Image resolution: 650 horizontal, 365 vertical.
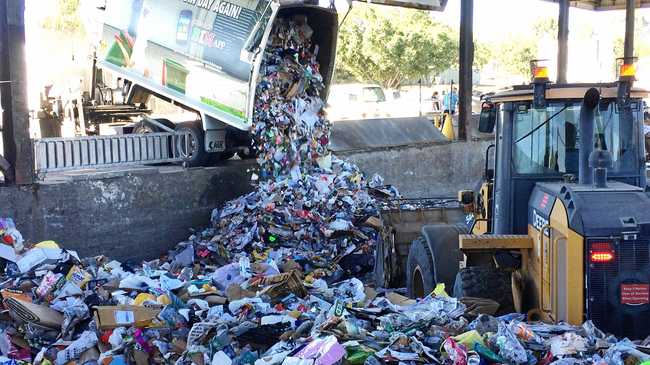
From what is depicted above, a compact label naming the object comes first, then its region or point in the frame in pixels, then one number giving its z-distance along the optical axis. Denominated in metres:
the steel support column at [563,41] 15.45
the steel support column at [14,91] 7.73
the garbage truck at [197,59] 9.26
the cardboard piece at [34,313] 5.27
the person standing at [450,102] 21.22
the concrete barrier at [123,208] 7.89
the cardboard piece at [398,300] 5.40
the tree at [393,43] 35.62
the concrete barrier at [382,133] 11.95
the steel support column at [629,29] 16.36
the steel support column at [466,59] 13.26
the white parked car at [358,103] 27.06
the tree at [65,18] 33.50
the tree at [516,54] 50.22
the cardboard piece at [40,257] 6.32
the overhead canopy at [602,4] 18.06
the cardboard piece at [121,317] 5.10
